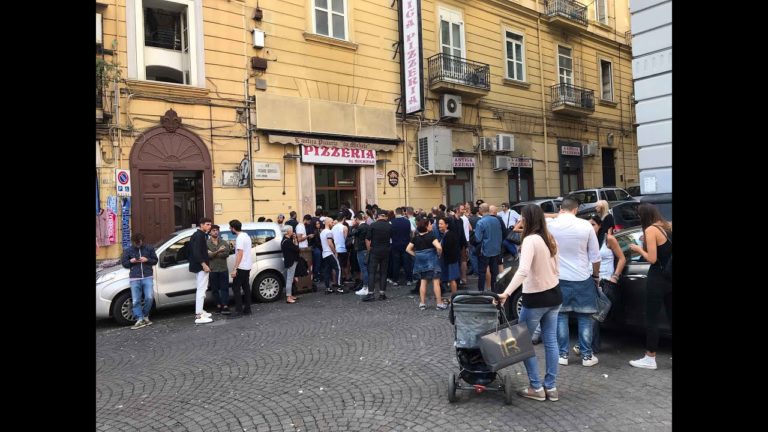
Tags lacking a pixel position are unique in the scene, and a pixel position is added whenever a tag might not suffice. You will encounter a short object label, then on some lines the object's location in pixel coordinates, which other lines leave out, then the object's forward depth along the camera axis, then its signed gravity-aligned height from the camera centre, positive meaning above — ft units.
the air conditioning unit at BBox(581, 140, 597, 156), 74.10 +9.59
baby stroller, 13.58 -3.72
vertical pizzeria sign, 51.19 +17.91
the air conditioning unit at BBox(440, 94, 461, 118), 56.24 +13.14
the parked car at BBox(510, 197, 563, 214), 46.44 +0.53
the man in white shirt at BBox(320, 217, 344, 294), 33.71 -3.02
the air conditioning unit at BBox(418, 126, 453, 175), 53.88 +7.38
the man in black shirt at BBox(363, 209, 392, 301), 29.96 -2.19
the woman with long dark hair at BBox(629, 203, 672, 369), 15.64 -2.48
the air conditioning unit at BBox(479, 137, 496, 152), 60.59 +8.93
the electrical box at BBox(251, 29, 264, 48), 43.52 +17.15
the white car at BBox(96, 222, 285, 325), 26.32 -3.40
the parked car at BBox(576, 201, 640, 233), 34.35 -0.49
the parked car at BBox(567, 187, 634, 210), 50.06 +1.39
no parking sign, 35.55 +3.20
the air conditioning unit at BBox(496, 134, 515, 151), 61.03 +9.20
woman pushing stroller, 13.78 -2.68
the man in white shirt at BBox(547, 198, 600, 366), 15.66 -1.84
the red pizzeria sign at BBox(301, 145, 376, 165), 46.78 +6.46
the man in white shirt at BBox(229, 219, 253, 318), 27.37 -3.08
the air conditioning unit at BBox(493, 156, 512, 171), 61.82 +6.47
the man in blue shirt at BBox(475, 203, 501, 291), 28.73 -1.93
